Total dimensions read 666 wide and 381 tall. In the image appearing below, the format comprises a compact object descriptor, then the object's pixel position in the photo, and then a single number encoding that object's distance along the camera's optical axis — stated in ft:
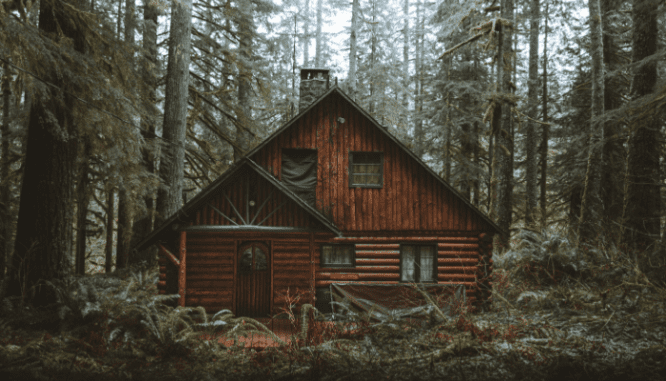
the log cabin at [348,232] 40.19
